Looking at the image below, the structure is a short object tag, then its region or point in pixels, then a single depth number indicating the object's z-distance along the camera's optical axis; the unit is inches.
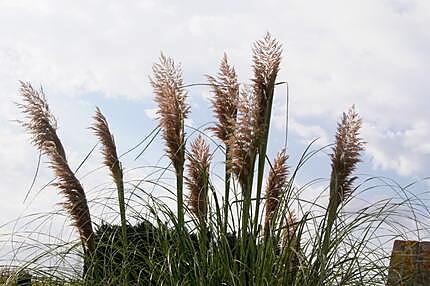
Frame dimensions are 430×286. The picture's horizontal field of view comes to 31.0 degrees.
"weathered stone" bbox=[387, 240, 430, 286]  135.0
